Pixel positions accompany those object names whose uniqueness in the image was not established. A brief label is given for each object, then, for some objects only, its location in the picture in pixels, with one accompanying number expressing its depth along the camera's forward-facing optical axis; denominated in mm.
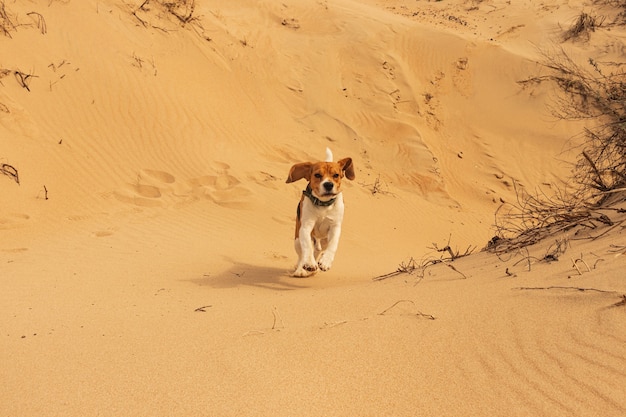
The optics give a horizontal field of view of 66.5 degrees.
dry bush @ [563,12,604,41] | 16812
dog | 4723
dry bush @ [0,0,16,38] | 9945
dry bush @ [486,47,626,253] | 3751
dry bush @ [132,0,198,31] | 12594
